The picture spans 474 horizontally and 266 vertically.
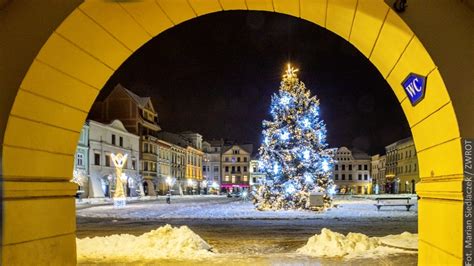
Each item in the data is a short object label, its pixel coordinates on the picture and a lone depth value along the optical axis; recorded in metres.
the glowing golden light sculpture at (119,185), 44.19
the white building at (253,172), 132.48
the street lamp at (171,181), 89.45
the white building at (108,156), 66.12
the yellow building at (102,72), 5.40
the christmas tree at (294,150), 36.97
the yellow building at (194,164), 116.19
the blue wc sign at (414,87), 5.92
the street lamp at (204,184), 127.98
